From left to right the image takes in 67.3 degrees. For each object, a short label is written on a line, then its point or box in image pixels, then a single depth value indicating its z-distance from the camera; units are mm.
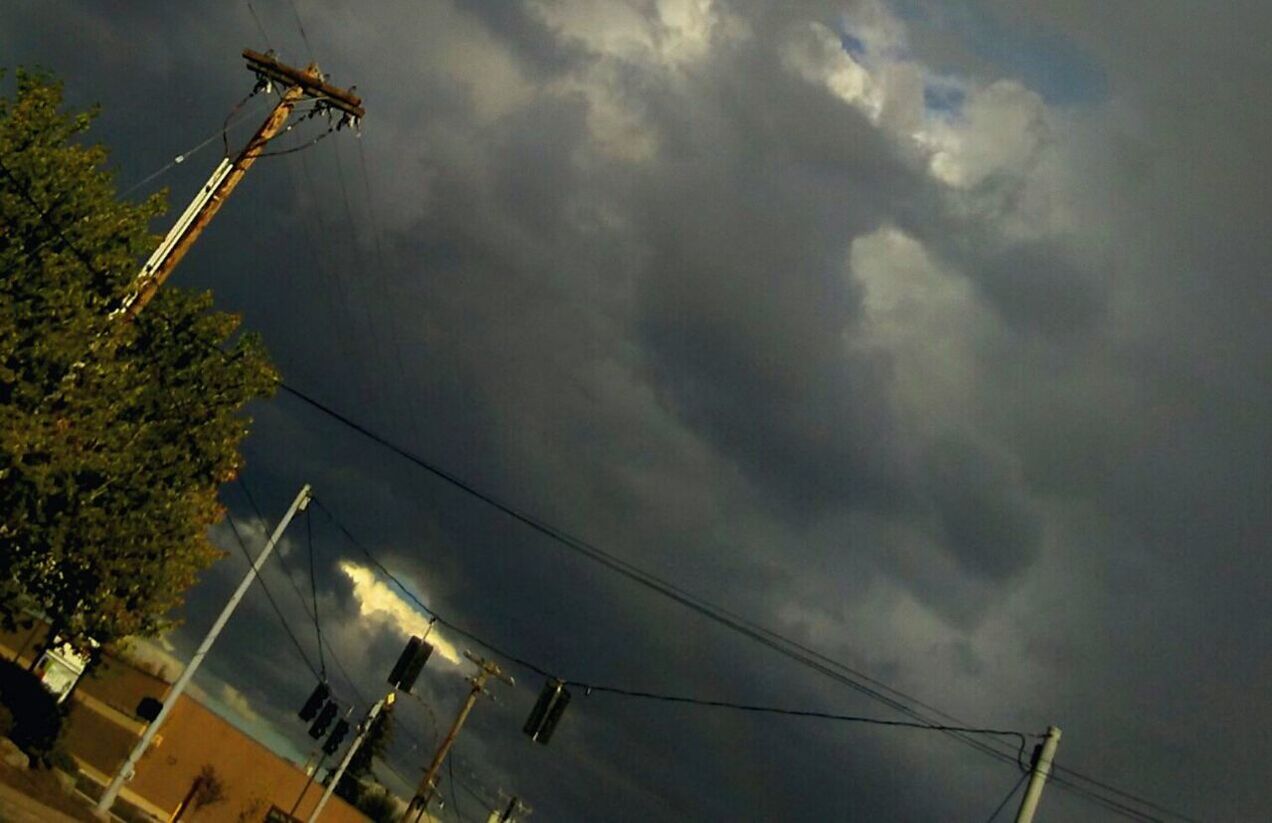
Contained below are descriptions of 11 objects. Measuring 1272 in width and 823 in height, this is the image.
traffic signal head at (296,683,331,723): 31781
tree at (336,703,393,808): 97188
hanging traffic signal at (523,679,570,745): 22547
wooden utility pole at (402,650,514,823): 42344
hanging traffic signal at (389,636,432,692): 23375
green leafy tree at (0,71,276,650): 21484
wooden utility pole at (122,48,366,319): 21719
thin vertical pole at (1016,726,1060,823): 17648
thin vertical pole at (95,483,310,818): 28109
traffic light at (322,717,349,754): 38906
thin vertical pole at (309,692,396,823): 43875
